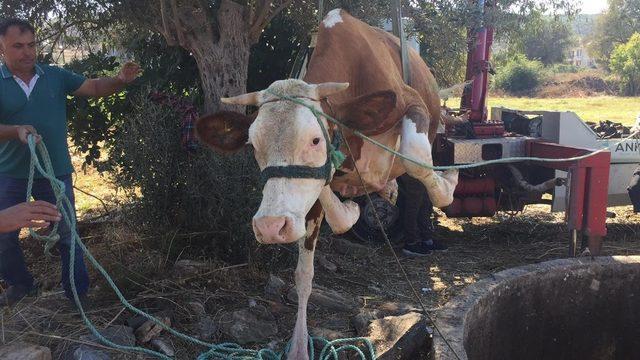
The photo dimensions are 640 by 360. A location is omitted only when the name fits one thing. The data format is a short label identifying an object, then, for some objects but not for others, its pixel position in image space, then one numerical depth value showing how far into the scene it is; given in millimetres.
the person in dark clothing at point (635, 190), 7027
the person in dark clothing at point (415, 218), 6761
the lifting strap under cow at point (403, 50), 4332
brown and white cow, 2887
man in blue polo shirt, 4039
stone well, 4684
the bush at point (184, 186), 5188
